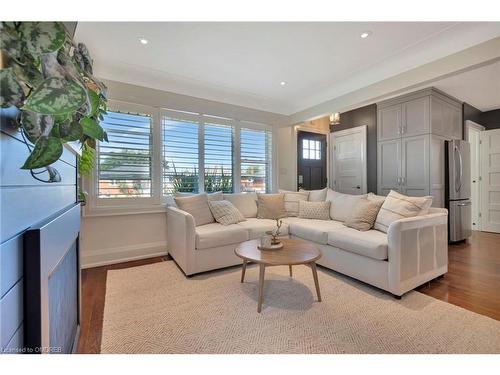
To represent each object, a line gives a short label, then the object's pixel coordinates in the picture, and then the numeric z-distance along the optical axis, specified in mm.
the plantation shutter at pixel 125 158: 2992
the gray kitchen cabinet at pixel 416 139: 3645
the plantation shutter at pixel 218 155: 3771
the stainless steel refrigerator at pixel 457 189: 3809
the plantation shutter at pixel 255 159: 4160
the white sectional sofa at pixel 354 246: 2051
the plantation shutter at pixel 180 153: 3434
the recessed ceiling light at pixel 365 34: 2246
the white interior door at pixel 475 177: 4781
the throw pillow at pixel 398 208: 2330
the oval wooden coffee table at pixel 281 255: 1853
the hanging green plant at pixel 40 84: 449
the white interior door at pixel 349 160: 4523
